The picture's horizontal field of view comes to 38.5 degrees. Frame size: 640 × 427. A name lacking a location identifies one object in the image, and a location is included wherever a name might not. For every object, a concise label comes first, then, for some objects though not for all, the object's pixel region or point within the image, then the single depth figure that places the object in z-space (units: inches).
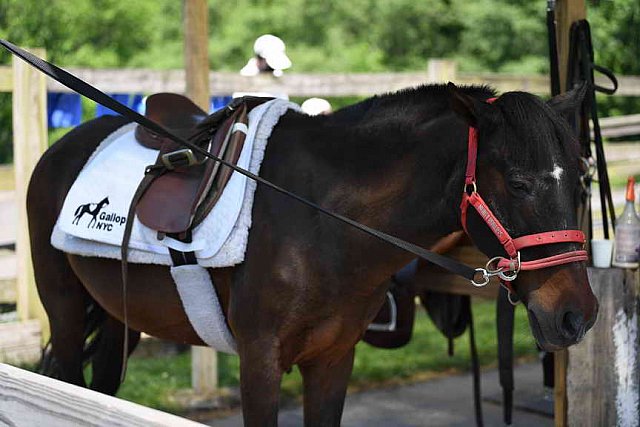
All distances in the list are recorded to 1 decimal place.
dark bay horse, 107.3
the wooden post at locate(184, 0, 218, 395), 206.7
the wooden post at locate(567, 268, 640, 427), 147.2
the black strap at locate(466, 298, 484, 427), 186.9
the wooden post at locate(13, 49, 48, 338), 228.1
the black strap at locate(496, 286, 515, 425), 163.6
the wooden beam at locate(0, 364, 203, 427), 75.0
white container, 149.3
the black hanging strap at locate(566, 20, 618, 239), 154.1
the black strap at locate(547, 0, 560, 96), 153.2
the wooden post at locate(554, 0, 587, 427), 151.4
